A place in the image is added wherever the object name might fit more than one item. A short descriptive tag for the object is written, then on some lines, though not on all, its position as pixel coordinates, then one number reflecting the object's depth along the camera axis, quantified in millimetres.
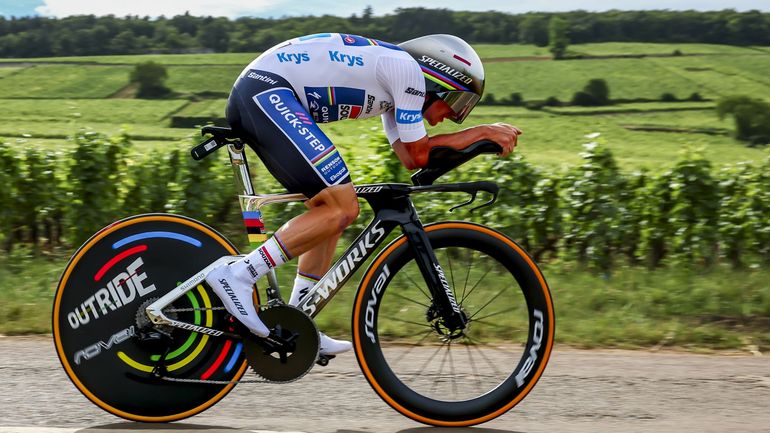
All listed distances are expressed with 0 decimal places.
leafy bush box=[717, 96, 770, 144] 27250
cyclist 7805
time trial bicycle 8023
